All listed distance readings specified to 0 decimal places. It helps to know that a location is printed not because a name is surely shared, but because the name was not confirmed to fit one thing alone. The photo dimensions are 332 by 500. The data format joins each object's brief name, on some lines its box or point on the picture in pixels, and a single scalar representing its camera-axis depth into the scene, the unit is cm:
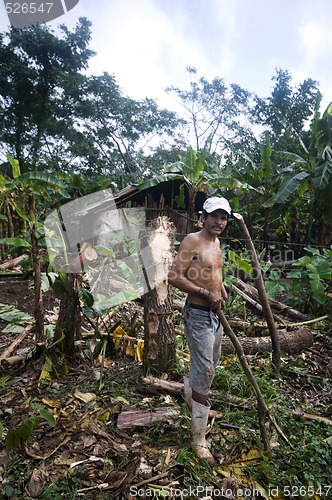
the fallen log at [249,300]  594
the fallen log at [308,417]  299
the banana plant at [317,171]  884
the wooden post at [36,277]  321
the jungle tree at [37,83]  1997
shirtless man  254
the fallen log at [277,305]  561
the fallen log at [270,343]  450
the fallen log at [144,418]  275
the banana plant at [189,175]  923
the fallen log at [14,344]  362
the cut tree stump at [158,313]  354
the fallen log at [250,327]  502
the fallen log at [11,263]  724
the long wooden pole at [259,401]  256
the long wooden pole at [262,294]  310
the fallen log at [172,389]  321
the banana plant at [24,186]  760
